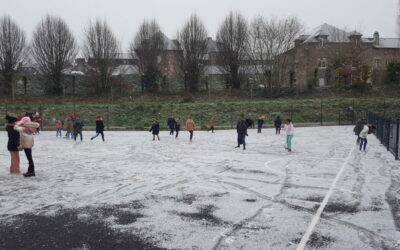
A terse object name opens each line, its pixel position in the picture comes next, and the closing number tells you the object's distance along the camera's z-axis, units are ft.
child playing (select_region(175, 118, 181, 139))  73.95
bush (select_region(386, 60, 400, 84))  158.39
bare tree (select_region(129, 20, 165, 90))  164.35
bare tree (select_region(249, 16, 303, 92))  164.45
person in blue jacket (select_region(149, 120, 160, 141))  68.70
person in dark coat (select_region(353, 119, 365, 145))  56.40
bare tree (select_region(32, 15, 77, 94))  159.33
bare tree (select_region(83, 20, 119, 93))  159.94
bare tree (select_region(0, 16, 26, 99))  154.81
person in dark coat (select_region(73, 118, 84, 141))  67.87
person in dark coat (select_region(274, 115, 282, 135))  81.18
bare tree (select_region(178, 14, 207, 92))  166.40
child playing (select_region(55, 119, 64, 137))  77.94
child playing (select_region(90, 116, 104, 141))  66.69
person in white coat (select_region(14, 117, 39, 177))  31.63
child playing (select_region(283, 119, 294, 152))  51.47
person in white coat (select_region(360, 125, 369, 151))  51.34
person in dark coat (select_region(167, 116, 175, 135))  79.36
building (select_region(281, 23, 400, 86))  173.68
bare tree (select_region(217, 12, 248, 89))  168.86
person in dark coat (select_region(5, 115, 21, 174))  32.51
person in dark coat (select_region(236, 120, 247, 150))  54.27
